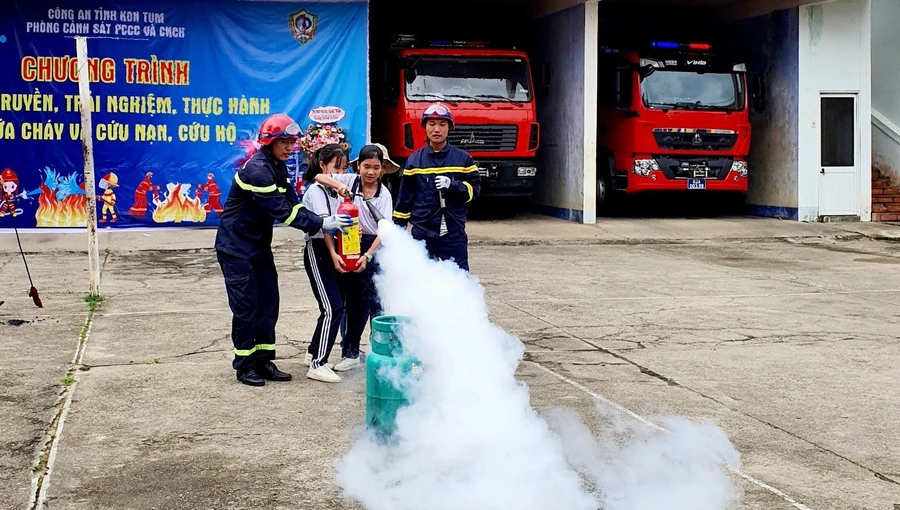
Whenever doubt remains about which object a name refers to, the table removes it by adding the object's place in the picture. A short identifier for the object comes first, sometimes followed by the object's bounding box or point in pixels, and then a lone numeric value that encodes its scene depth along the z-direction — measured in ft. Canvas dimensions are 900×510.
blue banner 55.83
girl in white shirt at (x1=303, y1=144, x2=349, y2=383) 23.81
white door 64.64
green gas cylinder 17.81
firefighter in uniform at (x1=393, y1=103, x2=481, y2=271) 25.59
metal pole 34.65
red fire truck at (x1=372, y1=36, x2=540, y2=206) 58.75
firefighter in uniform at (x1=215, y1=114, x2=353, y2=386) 22.68
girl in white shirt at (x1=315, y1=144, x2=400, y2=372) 23.53
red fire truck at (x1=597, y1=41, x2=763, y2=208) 62.39
